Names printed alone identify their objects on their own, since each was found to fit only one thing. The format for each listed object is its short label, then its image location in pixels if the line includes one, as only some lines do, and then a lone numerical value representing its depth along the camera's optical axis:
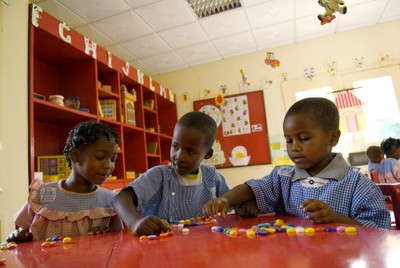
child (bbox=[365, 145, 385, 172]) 3.64
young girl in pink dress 1.26
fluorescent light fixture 3.55
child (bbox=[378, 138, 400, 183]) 3.20
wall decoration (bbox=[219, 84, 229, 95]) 5.07
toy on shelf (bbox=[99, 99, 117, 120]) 3.59
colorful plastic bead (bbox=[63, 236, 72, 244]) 0.72
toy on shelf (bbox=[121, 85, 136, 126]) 3.89
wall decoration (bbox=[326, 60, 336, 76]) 4.55
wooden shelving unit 2.67
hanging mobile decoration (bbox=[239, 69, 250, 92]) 4.95
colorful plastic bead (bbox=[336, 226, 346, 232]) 0.55
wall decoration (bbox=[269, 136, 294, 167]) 4.63
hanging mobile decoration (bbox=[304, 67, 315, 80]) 4.64
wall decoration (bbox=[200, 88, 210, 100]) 5.17
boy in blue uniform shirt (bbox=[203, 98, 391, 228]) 0.88
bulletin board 4.77
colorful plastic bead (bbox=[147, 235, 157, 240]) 0.65
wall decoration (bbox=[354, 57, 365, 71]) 4.43
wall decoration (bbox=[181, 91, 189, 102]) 5.30
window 4.25
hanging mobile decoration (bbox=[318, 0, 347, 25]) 2.69
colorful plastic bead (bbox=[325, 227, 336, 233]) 0.56
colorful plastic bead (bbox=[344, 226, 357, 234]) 0.53
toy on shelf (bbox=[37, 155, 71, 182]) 2.70
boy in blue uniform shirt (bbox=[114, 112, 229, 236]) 1.14
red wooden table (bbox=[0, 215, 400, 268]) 0.37
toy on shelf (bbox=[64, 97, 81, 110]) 3.12
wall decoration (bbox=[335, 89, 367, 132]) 4.33
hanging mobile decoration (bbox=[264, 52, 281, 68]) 4.84
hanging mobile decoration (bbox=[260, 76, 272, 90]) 4.85
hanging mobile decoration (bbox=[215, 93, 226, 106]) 5.05
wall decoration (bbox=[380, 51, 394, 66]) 4.34
